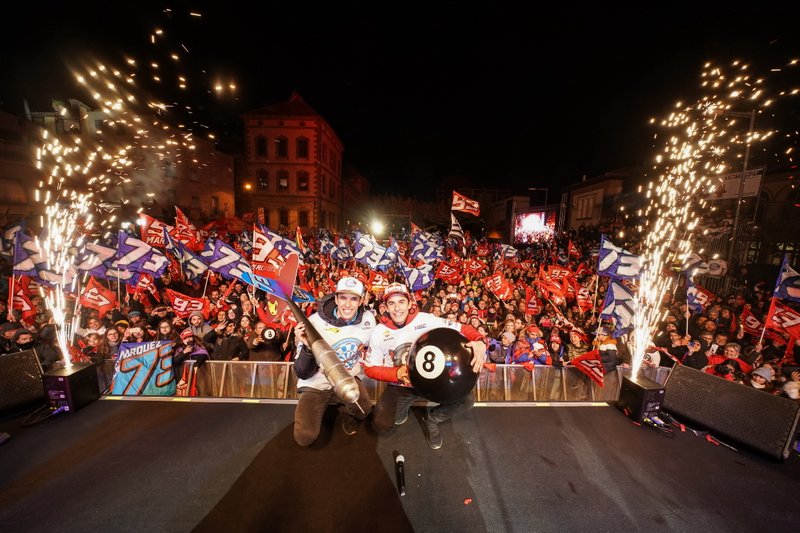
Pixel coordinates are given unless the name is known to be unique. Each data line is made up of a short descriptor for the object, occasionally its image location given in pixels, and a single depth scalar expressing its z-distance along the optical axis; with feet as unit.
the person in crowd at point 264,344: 24.89
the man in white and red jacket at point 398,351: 14.89
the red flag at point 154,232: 39.78
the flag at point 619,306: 28.02
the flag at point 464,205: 64.78
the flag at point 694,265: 37.99
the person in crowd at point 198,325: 26.63
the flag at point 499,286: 37.24
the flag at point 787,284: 24.62
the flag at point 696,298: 32.07
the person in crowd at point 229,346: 25.00
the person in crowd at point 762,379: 19.26
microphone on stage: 12.12
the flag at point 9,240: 34.91
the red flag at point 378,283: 42.22
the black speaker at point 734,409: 14.39
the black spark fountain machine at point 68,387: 16.20
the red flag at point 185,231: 40.91
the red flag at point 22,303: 27.25
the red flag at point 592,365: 20.72
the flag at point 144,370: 20.84
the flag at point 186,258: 37.14
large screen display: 161.58
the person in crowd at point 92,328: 26.54
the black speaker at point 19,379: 16.06
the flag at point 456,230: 59.36
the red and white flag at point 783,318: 23.54
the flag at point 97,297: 28.76
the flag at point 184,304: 28.45
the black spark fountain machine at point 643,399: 16.65
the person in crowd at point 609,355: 22.50
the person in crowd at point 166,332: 25.25
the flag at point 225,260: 31.01
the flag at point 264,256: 23.09
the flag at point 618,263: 30.63
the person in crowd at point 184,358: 21.67
